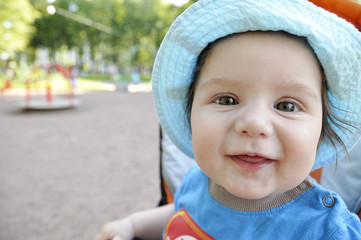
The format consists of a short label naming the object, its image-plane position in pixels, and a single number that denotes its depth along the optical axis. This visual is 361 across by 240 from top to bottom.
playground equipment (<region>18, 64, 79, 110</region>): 8.58
